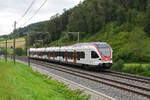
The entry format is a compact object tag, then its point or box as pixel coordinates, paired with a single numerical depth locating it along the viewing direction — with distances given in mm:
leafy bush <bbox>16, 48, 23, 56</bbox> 103500
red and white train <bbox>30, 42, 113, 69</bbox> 23844
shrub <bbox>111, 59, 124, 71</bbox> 24972
